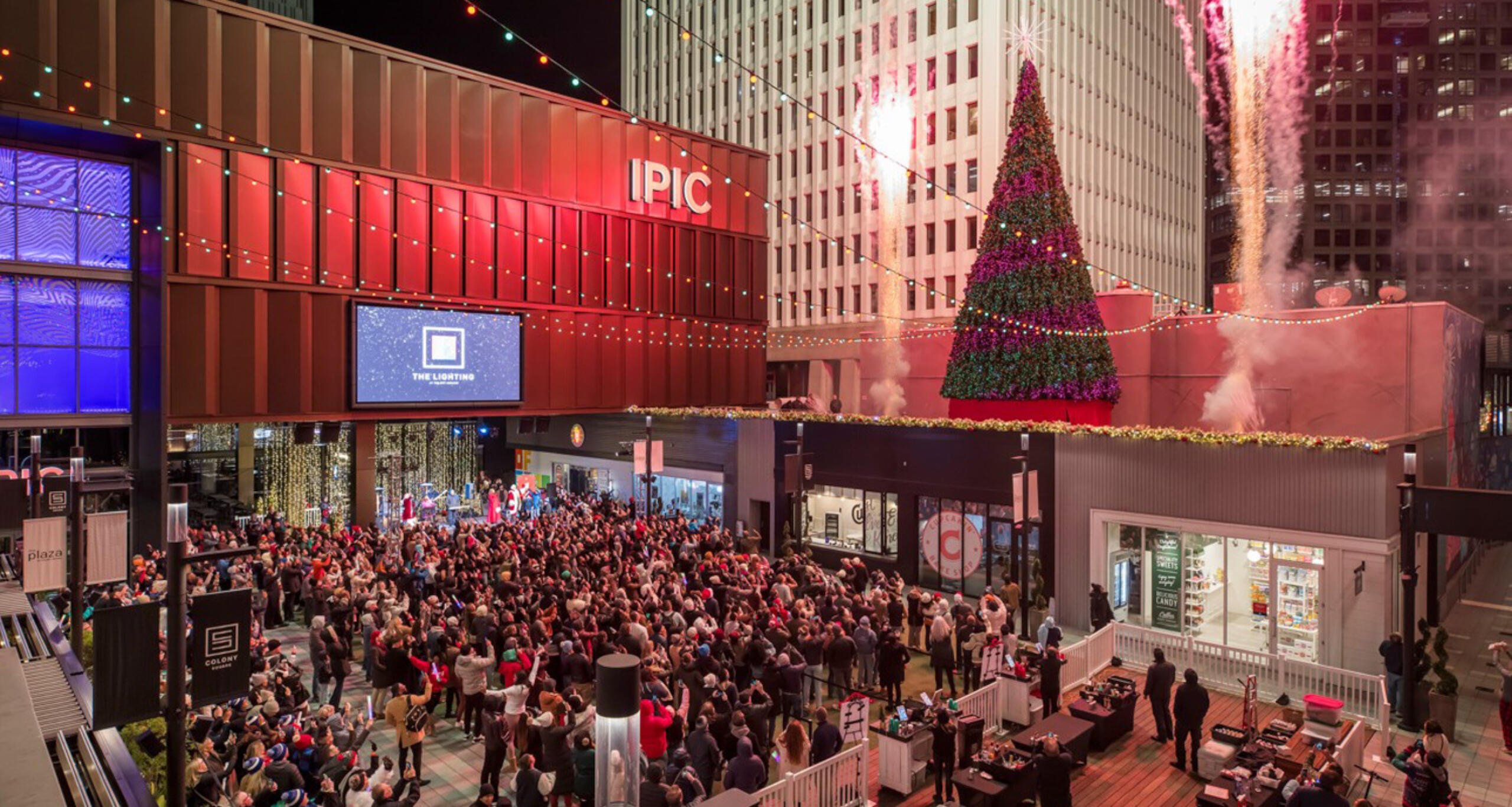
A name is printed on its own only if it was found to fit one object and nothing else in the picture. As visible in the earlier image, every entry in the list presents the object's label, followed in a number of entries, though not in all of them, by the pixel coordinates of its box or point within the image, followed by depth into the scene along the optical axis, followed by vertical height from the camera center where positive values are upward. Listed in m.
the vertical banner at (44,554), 11.66 -2.10
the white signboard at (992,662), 13.81 -4.17
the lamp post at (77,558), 11.65 -2.26
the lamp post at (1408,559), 13.57 -2.46
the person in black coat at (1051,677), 13.80 -4.41
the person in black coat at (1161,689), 12.78 -4.28
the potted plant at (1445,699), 13.57 -4.66
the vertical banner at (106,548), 12.09 -2.07
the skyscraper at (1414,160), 78.81 +22.49
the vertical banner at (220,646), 7.34 -2.12
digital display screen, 28.05 +1.54
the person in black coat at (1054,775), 10.34 -4.47
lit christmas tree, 22.80 +2.67
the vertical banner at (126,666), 7.19 -2.24
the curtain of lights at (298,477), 33.25 -2.99
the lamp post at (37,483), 14.86 -1.52
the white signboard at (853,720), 11.13 -4.12
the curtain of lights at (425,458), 37.09 -2.51
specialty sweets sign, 18.92 -3.97
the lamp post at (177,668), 7.10 -2.17
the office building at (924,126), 46.06 +17.03
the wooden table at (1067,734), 12.05 -4.72
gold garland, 16.38 -0.66
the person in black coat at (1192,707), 11.98 -4.24
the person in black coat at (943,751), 11.34 -4.63
